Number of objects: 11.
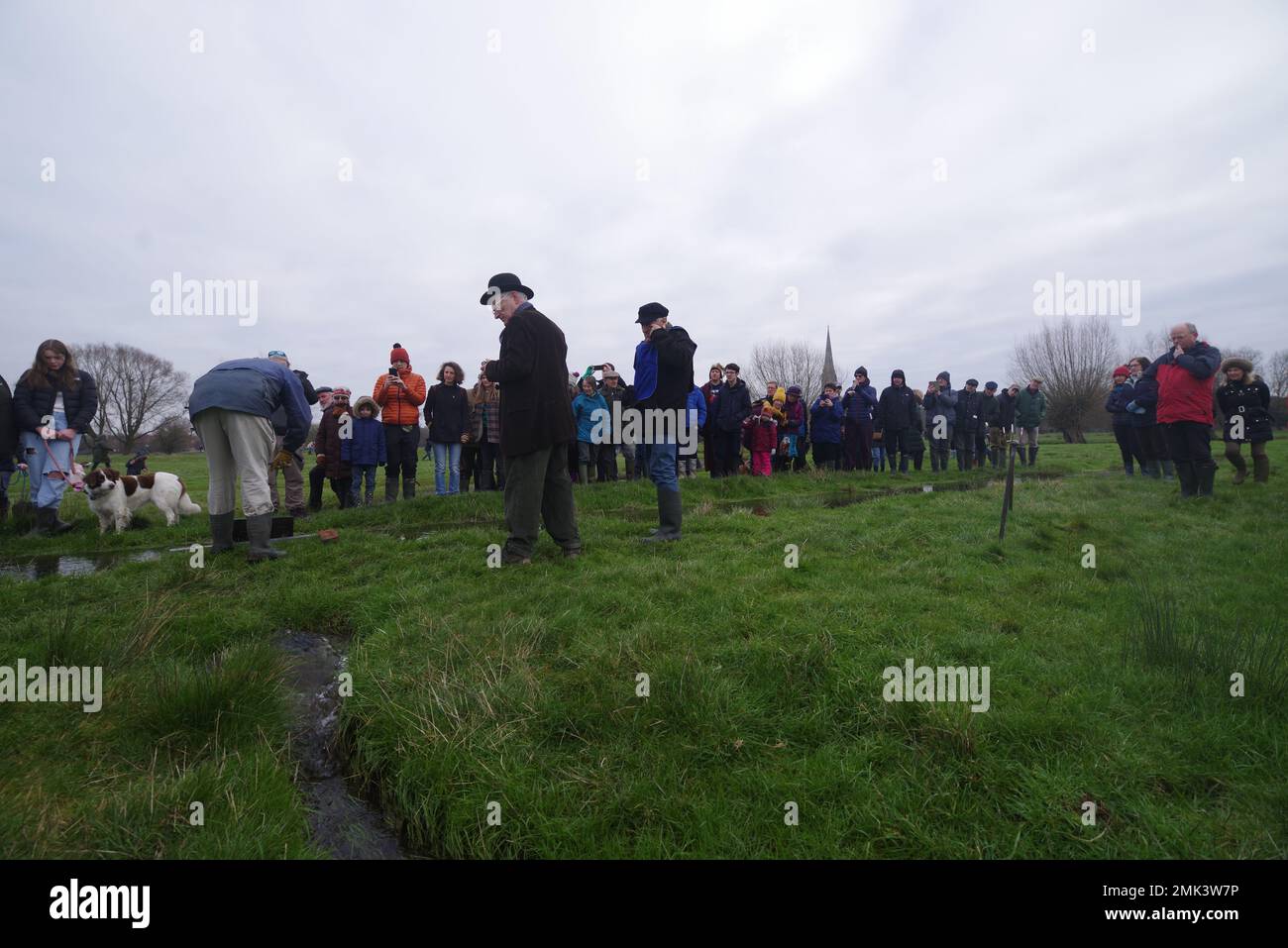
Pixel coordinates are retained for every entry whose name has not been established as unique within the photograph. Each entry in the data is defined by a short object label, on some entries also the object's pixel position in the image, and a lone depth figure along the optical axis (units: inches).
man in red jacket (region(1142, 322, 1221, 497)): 317.4
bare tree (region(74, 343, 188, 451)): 1929.1
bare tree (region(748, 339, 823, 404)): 2269.9
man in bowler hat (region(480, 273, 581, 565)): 197.3
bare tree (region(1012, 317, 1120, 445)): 1598.2
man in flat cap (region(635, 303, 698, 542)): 228.4
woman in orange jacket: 376.2
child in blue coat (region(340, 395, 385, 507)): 366.3
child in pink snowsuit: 501.4
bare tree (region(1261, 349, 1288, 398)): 2586.1
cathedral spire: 2573.3
